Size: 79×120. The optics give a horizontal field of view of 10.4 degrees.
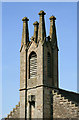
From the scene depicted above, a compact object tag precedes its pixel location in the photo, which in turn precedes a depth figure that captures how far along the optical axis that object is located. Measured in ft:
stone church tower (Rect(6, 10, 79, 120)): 147.74
